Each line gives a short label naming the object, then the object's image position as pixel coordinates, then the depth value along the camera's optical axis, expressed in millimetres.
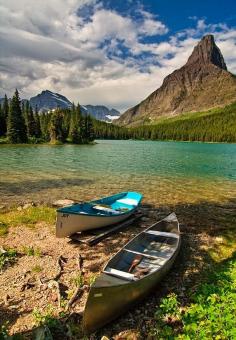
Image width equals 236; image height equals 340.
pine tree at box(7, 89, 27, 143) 97812
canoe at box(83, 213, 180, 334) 7789
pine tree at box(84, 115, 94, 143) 137125
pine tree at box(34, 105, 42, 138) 121338
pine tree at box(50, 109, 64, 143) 112300
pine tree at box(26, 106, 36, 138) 117262
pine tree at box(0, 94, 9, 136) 108250
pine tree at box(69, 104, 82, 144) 122938
